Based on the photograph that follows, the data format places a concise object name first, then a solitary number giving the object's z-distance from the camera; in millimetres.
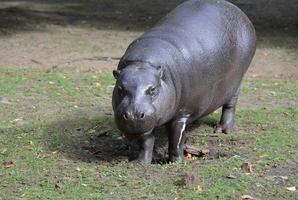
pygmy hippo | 9859
